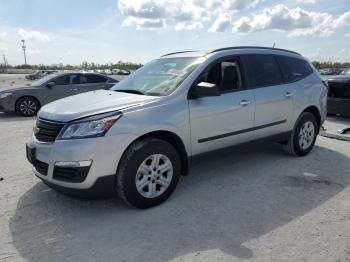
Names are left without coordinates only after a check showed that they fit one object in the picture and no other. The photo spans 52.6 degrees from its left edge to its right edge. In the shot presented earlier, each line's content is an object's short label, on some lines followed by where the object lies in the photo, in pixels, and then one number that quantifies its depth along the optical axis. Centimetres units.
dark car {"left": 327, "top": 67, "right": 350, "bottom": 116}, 921
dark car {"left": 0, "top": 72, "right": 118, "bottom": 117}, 1083
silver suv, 355
